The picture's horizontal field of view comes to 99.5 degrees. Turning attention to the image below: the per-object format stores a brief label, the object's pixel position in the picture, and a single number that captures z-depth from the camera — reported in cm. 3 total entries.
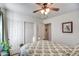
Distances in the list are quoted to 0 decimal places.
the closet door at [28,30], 172
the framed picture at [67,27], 166
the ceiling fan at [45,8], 164
